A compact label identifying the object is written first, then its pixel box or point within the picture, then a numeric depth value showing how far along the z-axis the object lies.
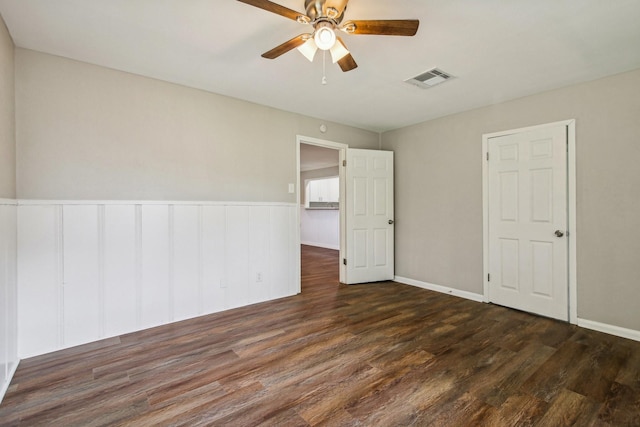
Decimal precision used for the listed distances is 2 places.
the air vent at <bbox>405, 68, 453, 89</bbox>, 2.76
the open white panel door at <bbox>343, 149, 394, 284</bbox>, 4.41
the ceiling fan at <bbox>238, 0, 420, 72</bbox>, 1.66
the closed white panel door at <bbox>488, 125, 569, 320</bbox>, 3.06
